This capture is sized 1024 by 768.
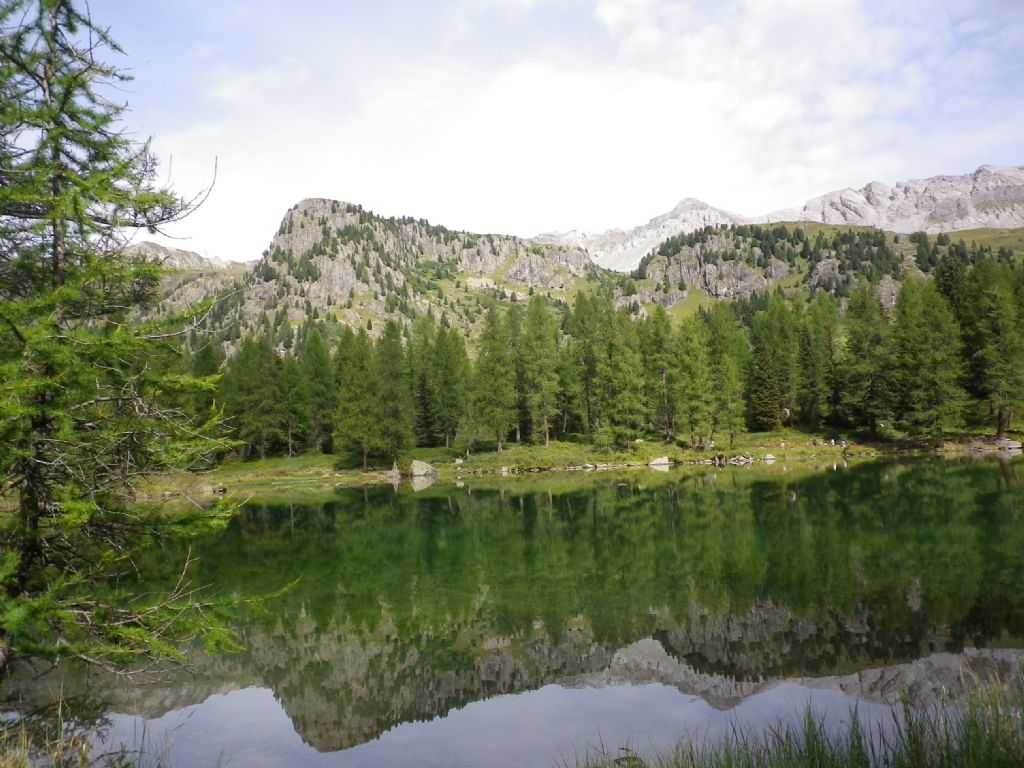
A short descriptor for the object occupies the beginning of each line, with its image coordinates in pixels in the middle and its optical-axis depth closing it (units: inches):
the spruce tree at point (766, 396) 2965.1
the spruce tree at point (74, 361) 336.8
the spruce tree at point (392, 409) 2778.1
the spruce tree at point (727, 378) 2810.0
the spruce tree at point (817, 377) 2928.2
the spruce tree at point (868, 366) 2672.2
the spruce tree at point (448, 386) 3144.7
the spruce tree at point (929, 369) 2367.1
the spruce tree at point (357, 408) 2770.7
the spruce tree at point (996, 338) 2239.2
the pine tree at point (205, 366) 2733.8
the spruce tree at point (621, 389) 2733.8
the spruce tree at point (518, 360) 2933.1
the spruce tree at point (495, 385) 2810.0
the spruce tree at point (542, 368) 2847.0
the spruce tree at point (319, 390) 3201.3
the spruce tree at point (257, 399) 3095.5
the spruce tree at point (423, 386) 3309.5
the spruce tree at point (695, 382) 2780.5
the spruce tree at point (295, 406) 3164.4
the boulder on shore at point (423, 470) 2706.7
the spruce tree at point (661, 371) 2977.4
